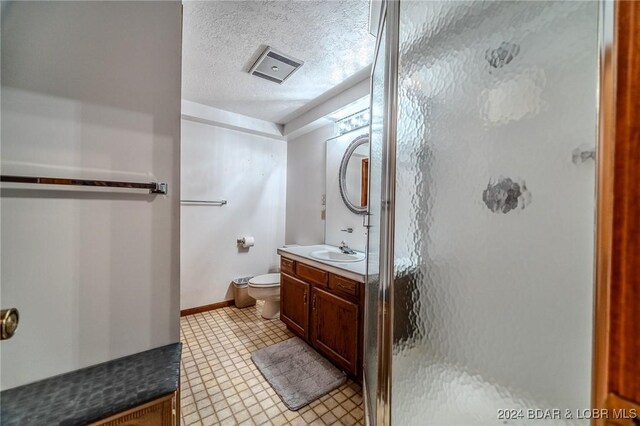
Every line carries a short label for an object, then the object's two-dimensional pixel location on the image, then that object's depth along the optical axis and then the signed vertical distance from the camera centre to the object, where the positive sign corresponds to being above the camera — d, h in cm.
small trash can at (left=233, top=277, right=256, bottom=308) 279 -101
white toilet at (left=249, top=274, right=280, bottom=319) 244 -87
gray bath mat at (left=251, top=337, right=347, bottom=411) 150 -118
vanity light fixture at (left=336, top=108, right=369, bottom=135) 215 +91
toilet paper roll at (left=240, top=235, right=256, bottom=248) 290 -38
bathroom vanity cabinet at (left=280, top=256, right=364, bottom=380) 157 -79
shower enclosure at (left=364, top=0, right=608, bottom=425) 40 +1
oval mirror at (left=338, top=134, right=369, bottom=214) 218 +38
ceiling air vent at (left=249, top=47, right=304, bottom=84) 168 +115
